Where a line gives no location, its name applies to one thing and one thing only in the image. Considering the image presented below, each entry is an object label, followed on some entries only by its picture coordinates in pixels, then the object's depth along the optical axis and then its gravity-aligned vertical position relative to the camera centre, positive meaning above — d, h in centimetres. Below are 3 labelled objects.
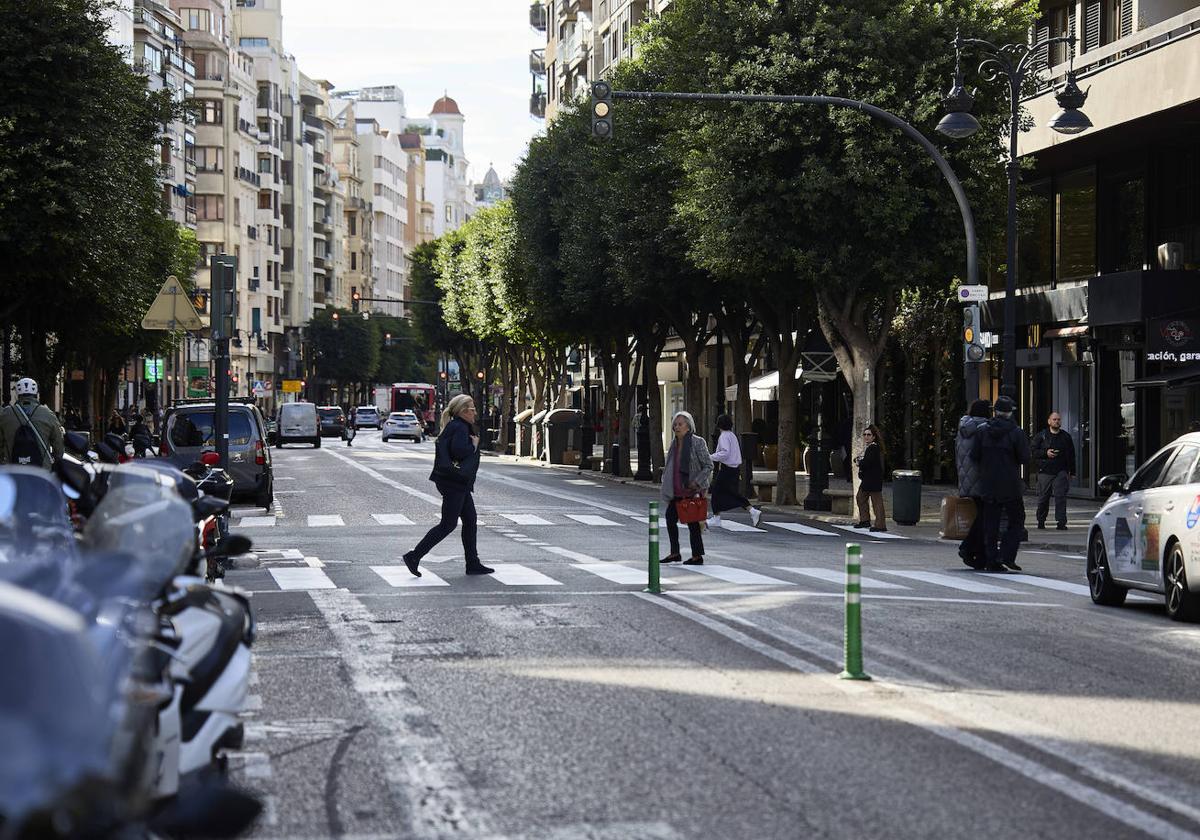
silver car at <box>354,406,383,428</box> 13125 -182
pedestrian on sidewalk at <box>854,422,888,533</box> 3069 -139
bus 12438 -56
